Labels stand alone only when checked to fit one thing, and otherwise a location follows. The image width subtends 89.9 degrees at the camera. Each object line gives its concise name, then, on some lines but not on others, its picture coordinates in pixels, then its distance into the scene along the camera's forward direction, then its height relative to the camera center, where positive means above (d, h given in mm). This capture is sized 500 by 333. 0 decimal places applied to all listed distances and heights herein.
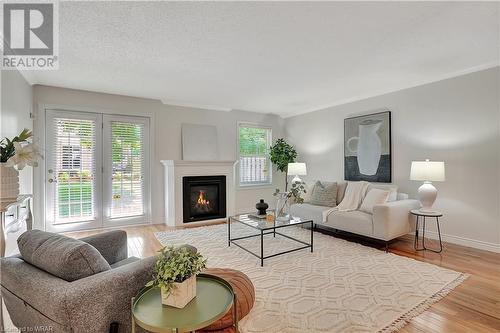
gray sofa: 1095 -565
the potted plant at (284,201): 3682 -561
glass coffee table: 3158 -779
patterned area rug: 1922 -1183
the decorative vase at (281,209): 3621 -677
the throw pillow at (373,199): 3703 -514
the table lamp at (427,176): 3346 -161
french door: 4258 -68
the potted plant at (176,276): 1163 -520
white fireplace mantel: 4914 -176
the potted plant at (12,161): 1463 +37
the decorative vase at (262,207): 3830 -636
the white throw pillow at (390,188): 3806 -376
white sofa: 3342 -787
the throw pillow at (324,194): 4430 -532
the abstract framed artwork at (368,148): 4461 +324
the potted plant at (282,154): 6188 +281
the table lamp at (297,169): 5562 -83
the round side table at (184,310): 1062 -672
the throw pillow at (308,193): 4825 -540
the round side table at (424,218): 3344 -802
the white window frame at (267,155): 6180 +264
